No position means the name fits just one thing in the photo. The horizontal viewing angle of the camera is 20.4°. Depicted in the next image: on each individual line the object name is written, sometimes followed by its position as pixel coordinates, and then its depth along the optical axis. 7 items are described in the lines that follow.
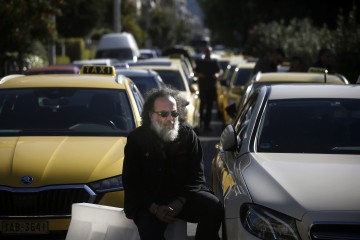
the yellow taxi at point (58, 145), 7.77
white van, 37.88
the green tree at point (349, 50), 22.73
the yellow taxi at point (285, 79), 13.47
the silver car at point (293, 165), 5.93
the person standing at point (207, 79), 22.48
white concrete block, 6.42
